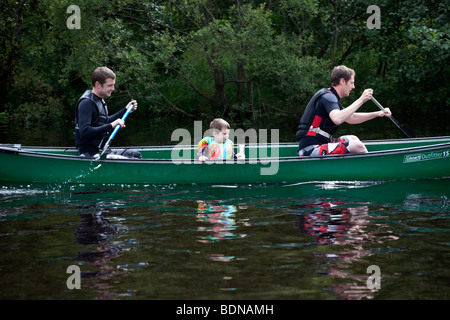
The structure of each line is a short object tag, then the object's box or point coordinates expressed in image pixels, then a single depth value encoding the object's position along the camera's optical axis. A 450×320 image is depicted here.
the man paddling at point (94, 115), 14.08
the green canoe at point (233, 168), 14.26
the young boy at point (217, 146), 14.75
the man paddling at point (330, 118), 13.45
